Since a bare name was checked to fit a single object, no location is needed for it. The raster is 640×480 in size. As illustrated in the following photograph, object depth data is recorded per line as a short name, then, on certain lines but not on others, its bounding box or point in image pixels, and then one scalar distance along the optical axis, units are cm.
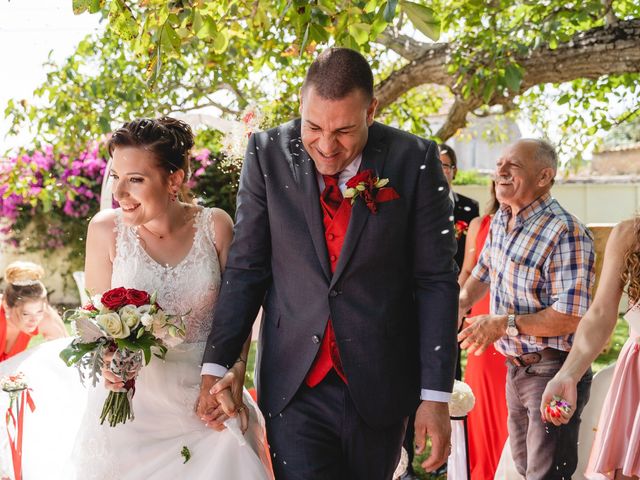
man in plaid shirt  391
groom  274
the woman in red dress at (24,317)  562
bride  312
